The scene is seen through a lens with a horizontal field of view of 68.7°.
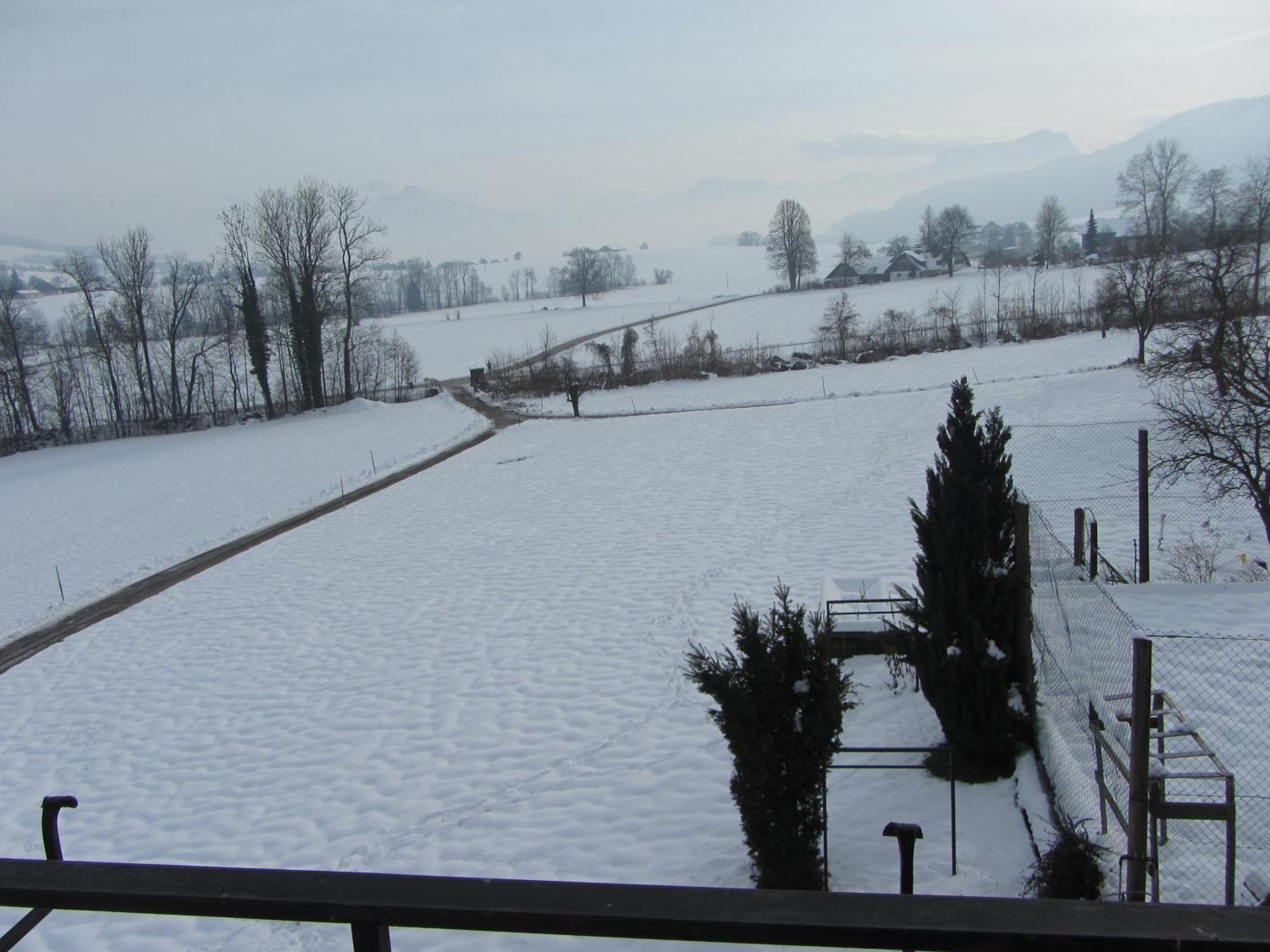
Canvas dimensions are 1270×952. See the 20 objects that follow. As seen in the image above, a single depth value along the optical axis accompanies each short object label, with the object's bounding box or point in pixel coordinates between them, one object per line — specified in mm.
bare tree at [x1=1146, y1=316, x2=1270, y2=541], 12180
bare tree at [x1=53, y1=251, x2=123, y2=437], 56344
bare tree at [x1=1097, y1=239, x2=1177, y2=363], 28562
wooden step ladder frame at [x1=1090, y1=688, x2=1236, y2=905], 4621
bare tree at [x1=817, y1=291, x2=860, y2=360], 47762
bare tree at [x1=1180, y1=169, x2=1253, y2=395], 16578
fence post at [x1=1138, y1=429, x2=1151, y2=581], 10664
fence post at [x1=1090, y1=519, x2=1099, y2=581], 10516
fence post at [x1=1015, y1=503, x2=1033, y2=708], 7004
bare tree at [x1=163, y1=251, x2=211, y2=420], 55281
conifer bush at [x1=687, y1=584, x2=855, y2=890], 5535
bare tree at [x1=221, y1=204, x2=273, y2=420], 52281
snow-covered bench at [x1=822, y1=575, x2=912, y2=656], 9742
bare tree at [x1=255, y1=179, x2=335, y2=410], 51375
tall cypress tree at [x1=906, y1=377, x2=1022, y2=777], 6906
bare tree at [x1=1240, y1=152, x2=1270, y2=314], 22500
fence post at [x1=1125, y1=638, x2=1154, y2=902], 4328
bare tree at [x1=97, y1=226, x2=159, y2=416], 55688
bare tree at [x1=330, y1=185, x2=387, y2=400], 54000
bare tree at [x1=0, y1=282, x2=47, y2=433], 55481
